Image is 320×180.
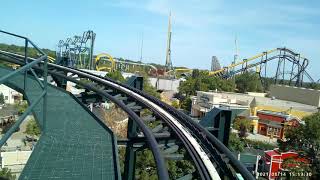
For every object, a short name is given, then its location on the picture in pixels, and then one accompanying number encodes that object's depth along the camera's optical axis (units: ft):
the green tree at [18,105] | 86.87
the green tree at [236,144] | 64.15
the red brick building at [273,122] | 84.09
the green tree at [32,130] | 63.32
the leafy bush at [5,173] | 32.85
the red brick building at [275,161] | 57.29
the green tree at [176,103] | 115.42
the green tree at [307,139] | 53.70
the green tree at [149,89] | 102.77
